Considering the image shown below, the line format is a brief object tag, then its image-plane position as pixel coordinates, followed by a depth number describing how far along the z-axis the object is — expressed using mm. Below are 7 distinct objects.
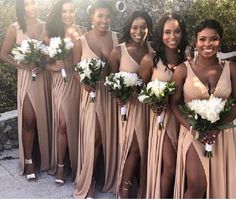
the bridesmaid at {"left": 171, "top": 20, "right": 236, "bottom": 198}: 2396
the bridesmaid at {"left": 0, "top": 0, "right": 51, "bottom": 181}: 3244
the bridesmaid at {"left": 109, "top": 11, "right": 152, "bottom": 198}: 2807
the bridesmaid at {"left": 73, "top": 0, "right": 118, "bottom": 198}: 2953
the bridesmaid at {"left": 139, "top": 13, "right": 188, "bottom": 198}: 2628
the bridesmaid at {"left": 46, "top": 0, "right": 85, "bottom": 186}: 3134
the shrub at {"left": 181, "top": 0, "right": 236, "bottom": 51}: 4855
